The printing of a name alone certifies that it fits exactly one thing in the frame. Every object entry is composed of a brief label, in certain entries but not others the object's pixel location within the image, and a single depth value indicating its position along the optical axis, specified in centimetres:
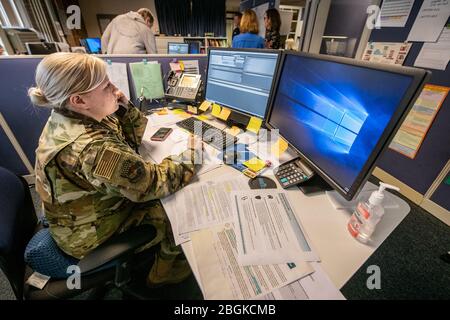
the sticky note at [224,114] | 122
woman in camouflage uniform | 63
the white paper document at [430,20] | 148
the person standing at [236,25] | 426
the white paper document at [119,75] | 145
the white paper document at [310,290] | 46
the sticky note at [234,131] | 118
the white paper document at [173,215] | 58
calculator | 77
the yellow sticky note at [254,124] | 109
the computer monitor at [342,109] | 48
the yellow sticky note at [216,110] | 128
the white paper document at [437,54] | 150
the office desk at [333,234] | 52
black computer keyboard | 105
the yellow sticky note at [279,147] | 100
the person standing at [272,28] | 281
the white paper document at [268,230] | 54
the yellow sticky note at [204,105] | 134
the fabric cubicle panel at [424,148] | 159
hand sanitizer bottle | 55
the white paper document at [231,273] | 47
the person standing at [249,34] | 252
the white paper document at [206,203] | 63
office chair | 63
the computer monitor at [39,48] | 220
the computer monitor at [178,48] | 316
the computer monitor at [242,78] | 97
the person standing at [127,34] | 231
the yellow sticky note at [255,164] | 87
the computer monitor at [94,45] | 423
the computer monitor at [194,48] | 333
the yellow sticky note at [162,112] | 145
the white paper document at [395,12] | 171
